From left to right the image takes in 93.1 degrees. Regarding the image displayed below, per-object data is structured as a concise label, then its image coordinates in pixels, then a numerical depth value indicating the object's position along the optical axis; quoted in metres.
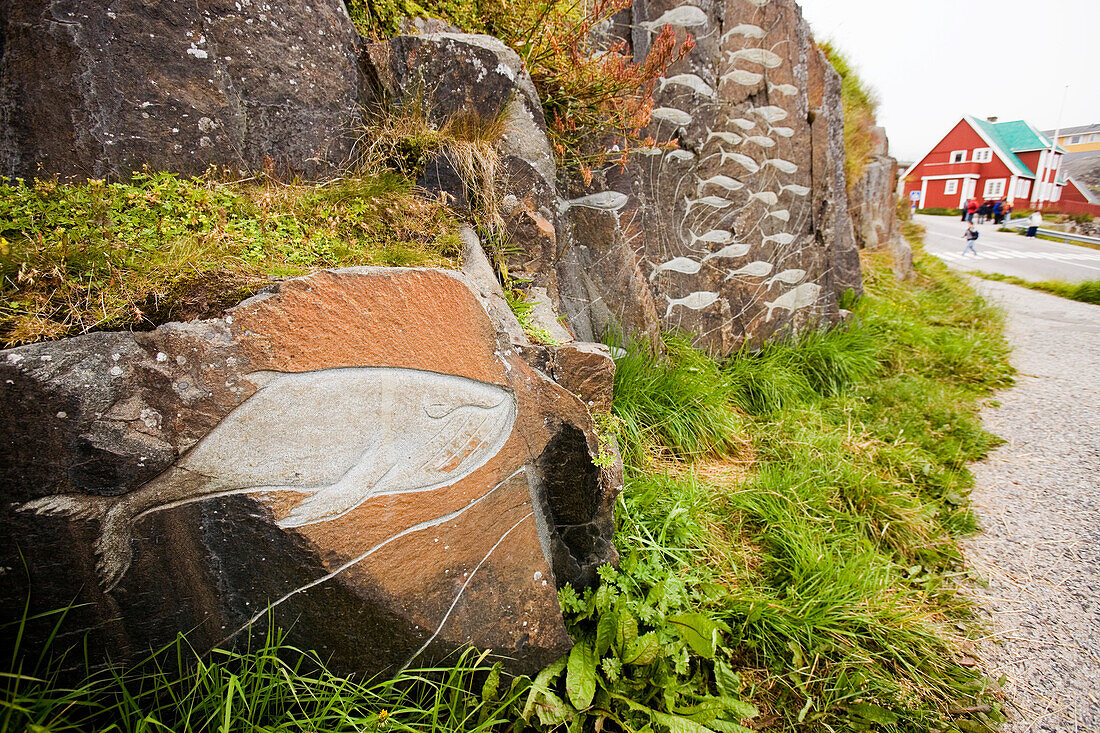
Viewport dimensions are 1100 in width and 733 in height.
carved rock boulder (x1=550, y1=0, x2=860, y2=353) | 3.59
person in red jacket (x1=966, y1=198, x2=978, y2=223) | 21.00
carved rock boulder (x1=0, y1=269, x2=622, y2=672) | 1.33
